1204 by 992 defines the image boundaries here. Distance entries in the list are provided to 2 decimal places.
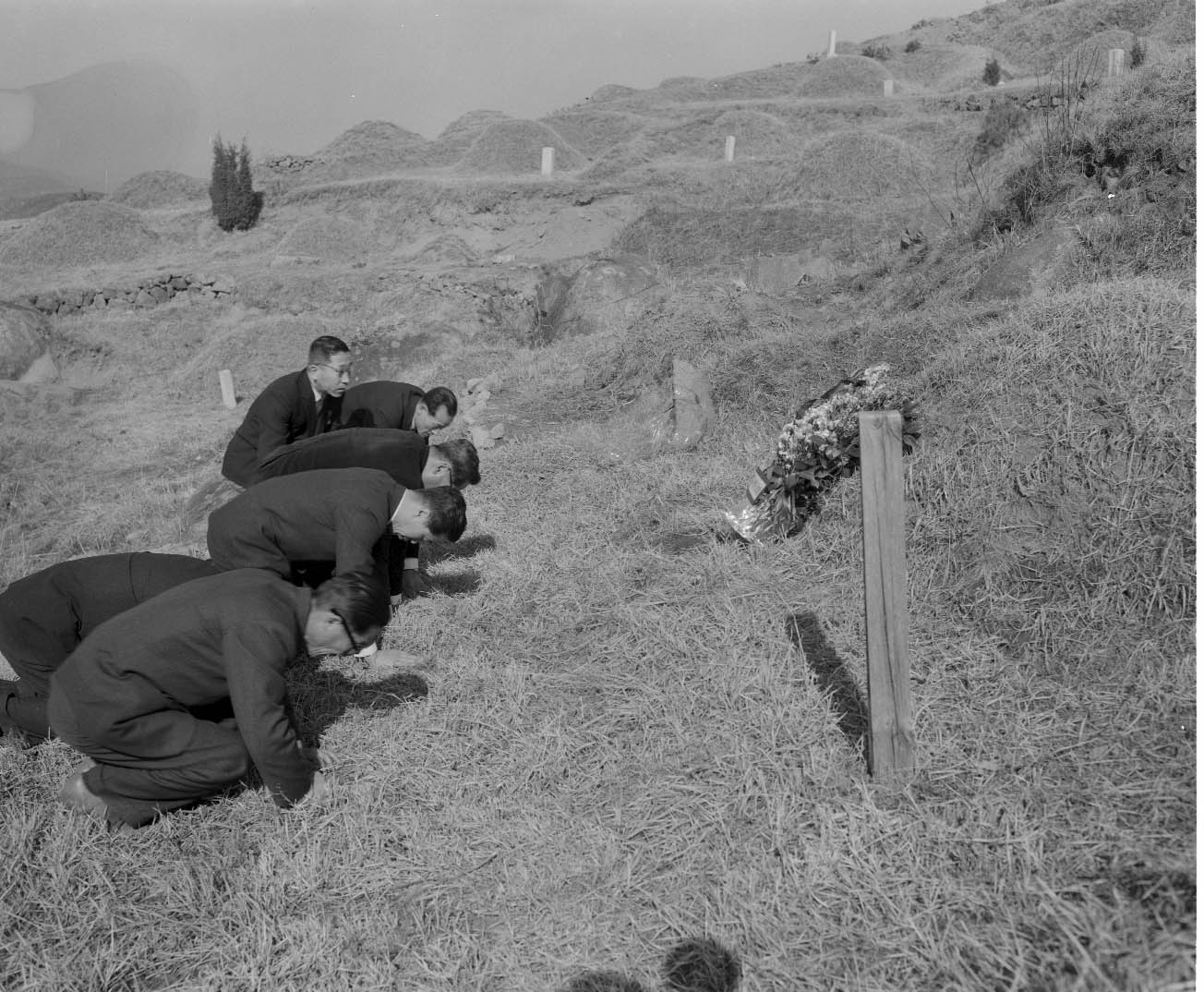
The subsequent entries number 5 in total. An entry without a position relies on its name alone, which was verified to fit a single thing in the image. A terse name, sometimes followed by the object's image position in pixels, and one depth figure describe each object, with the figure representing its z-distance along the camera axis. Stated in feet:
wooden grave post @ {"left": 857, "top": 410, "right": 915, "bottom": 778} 8.71
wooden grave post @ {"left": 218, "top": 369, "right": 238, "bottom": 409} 42.37
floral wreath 15.76
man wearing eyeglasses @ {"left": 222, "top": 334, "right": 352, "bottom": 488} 16.24
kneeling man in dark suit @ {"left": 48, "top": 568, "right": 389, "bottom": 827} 9.71
